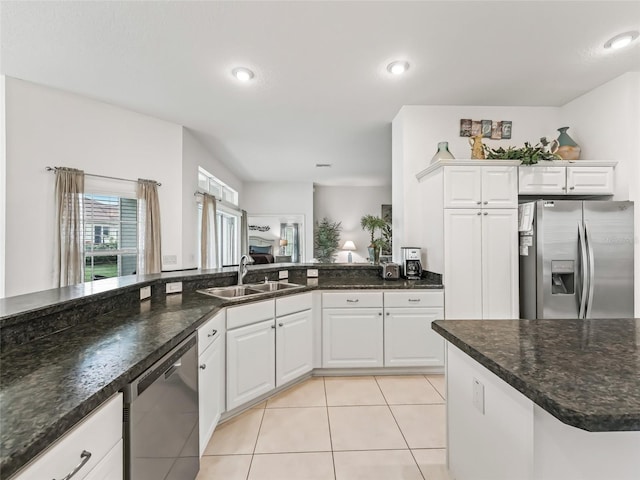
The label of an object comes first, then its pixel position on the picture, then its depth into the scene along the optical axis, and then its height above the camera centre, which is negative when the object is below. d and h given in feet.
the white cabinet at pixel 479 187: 8.73 +1.70
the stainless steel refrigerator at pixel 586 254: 8.00 -0.32
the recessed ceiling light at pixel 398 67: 7.68 +4.75
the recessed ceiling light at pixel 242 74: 7.97 +4.74
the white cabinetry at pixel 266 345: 6.69 -2.62
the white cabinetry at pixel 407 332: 8.95 -2.73
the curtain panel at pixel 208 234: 14.11 +0.50
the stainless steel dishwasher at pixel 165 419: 3.18 -2.25
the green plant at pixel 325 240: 23.73 +0.28
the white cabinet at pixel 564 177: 8.77 +2.01
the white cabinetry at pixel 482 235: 8.73 +0.26
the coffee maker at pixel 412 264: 9.97 -0.70
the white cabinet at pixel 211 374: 5.31 -2.61
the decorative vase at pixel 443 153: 9.41 +2.94
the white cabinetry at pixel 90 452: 2.11 -1.73
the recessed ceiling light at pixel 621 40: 6.70 +4.82
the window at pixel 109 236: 10.43 +0.28
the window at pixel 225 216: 16.10 +1.87
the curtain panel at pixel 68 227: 9.32 +0.53
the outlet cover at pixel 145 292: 6.46 -1.11
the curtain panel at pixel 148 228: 11.14 +0.59
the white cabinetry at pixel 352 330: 8.96 -2.66
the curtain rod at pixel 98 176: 9.28 +2.39
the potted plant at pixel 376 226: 11.77 +0.72
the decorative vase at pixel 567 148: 9.34 +3.07
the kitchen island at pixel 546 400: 2.36 -1.33
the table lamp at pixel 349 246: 24.00 -0.21
